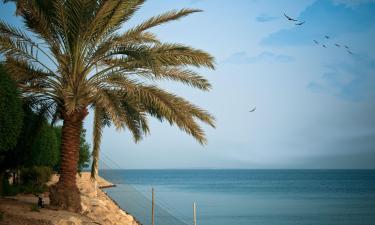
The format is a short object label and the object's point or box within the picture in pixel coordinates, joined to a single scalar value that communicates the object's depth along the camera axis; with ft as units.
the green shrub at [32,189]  85.15
